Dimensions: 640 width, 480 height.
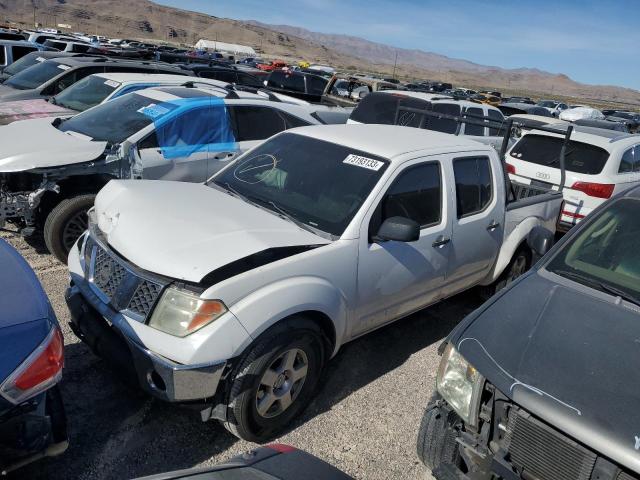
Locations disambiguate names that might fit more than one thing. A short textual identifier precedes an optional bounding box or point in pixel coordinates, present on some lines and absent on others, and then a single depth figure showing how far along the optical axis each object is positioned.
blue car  2.00
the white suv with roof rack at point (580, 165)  7.22
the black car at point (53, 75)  8.71
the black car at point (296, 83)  14.16
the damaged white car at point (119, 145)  4.82
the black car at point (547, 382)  2.02
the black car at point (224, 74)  13.94
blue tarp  5.69
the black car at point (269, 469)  1.81
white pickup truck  2.72
